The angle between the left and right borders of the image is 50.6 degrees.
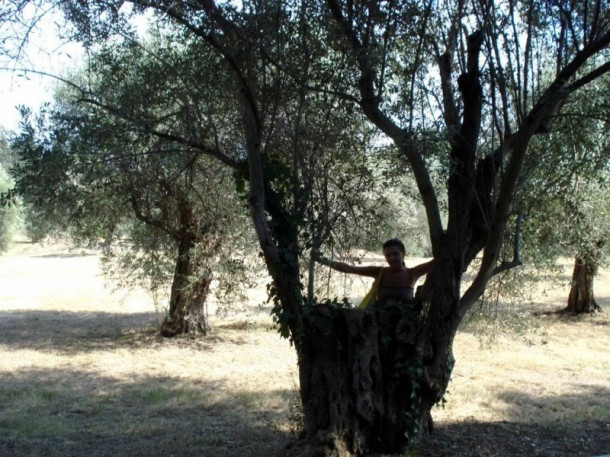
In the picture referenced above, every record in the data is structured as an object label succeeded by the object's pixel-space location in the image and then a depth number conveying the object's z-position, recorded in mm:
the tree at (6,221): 28655
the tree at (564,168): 5797
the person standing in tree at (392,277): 5617
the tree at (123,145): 5844
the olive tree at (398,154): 5125
